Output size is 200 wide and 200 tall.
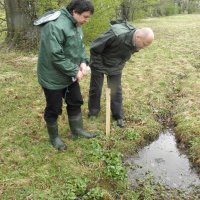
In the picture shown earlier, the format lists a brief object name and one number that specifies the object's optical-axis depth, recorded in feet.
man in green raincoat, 10.12
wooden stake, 12.76
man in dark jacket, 11.99
